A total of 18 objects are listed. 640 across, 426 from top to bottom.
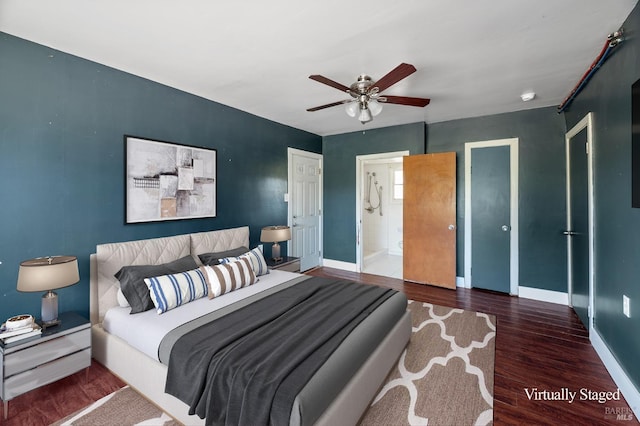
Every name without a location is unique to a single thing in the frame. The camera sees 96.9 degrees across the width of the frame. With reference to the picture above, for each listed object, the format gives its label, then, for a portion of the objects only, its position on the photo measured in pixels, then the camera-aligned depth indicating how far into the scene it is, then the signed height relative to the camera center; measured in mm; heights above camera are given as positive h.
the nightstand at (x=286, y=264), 3803 -690
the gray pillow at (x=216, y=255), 3012 -461
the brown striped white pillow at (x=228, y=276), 2504 -583
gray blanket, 1355 -790
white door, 4914 +146
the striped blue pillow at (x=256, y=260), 3000 -510
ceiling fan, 2521 +1072
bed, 1472 -879
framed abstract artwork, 2799 +363
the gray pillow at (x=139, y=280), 2229 -544
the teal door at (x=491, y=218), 4059 -73
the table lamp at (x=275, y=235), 3902 -303
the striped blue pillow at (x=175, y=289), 2195 -608
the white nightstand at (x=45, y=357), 1771 -960
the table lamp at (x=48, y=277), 1906 -434
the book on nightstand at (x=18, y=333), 1815 -782
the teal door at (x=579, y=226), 2895 -142
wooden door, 4305 -92
